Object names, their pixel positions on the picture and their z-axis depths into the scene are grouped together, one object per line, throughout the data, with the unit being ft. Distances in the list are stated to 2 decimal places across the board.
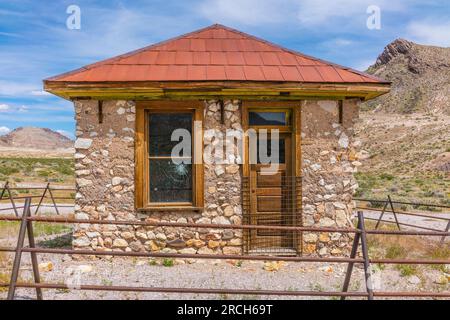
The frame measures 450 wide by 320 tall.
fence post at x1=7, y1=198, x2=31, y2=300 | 14.43
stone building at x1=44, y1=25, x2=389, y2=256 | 23.63
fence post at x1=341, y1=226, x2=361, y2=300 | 15.15
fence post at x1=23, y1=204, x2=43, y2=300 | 15.19
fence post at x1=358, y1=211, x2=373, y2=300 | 14.38
